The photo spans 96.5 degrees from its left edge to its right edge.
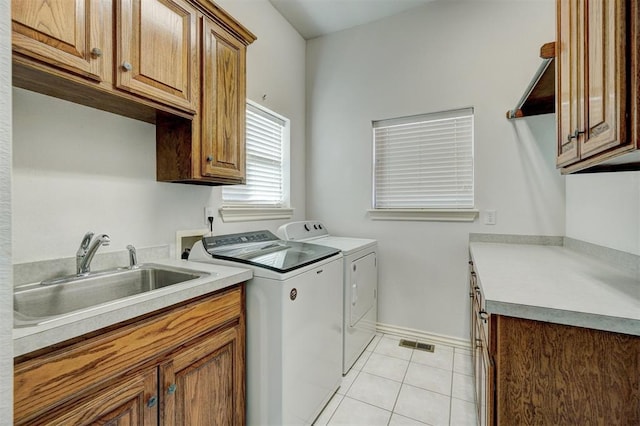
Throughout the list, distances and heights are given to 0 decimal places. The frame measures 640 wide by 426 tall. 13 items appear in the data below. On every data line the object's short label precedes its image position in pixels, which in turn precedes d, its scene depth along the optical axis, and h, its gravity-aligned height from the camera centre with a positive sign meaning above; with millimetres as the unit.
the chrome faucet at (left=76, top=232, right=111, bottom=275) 1239 -174
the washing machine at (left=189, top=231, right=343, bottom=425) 1370 -610
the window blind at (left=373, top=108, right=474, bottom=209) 2480 +457
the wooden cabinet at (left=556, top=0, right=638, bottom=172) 766 +430
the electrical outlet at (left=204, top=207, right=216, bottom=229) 1967 -18
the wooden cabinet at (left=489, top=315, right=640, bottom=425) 820 -501
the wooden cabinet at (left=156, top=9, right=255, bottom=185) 1544 +489
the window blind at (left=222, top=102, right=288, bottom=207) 2359 +437
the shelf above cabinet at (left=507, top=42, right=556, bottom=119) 1430 +772
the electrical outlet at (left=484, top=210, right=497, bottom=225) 2334 -52
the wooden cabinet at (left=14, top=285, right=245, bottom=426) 739 -530
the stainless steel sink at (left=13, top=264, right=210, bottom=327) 1066 -341
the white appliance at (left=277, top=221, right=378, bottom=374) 2082 -567
